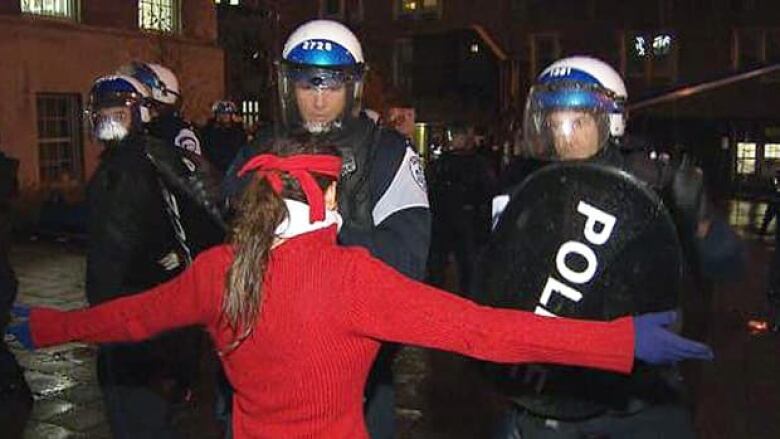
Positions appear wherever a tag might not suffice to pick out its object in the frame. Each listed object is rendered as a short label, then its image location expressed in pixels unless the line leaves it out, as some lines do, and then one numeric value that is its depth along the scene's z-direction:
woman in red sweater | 1.98
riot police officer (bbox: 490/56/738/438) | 2.81
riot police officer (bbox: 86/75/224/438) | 3.70
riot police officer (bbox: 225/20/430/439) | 2.86
